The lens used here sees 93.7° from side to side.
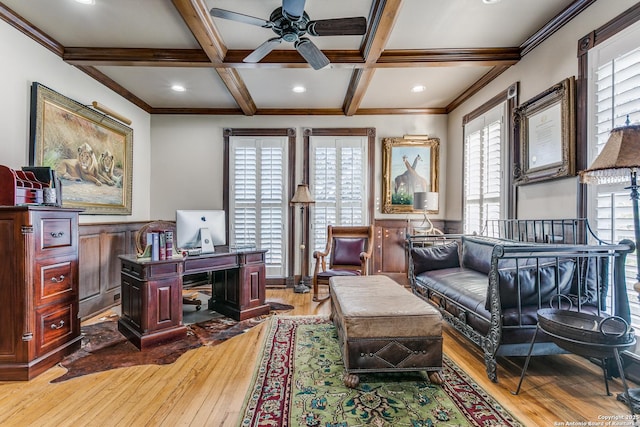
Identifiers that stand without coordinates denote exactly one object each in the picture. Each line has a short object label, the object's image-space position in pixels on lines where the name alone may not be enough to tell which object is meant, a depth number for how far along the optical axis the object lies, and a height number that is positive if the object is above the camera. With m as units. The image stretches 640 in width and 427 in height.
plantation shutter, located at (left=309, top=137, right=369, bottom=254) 5.12 +0.58
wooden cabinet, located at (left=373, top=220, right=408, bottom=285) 5.09 -0.60
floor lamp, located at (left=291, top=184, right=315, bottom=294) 4.66 -0.29
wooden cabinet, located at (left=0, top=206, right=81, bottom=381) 2.20 -0.60
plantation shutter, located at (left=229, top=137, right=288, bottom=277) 5.11 +0.32
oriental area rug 1.73 -1.19
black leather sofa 2.04 -0.54
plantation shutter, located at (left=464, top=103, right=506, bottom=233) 3.65 +0.61
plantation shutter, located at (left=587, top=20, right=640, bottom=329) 2.07 +0.76
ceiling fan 2.18 +1.47
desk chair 3.80 -0.33
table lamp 4.38 +0.20
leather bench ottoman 2.05 -0.87
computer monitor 3.20 -0.18
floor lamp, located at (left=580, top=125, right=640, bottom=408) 1.69 +0.30
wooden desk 2.73 -0.79
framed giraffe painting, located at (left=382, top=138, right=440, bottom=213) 5.06 +0.77
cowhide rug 2.42 -1.22
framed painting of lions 2.96 +0.72
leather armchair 4.51 -0.50
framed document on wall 2.56 +0.77
